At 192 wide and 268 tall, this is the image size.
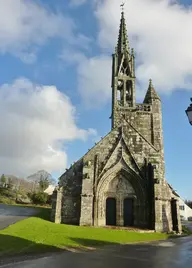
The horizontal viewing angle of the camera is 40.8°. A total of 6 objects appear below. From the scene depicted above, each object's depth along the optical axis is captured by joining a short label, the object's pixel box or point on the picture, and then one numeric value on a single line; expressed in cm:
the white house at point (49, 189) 6366
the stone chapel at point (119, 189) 2039
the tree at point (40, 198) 4965
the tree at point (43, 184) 6326
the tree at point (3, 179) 7344
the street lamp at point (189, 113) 602
